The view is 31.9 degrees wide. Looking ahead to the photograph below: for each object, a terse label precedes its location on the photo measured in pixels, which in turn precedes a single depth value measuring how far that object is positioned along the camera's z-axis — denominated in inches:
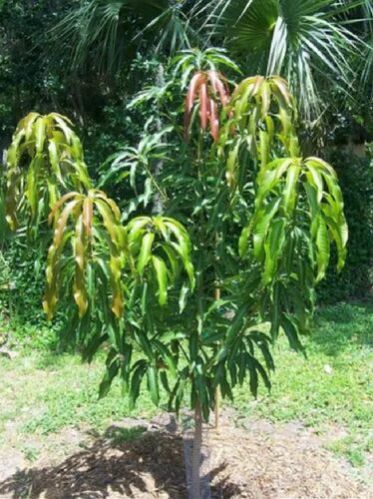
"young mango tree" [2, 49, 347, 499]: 83.5
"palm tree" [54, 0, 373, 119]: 188.1
